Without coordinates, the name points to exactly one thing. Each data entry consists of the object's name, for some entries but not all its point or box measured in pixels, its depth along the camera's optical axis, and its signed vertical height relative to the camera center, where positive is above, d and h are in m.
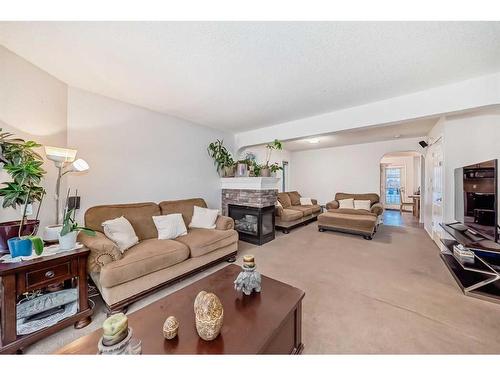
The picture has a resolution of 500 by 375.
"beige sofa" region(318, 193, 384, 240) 4.05 -0.66
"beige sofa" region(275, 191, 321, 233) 4.61 -0.60
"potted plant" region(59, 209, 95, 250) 1.65 -0.41
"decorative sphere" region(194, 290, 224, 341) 0.96 -0.66
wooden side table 1.30 -0.72
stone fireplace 3.71 -0.34
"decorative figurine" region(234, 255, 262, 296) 1.38 -0.66
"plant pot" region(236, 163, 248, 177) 4.06 +0.40
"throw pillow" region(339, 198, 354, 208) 5.26 -0.39
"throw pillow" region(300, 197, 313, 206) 6.20 -0.43
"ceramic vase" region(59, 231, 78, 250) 1.65 -0.46
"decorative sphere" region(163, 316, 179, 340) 0.96 -0.71
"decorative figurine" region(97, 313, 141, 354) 0.76 -0.61
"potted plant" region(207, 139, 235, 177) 4.07 +0.65
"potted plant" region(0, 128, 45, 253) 1.44 +0.06
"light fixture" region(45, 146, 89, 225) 1.87 +0.27
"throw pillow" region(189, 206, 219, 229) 3.08 -0.49
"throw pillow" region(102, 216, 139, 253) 2.13 -0.52
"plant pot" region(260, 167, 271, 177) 3.85 +0.34
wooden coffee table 0.92 -0.77
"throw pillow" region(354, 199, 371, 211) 5.00 -0.42
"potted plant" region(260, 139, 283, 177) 3.71 +0.40
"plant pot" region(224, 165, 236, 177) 4.21 +0.39
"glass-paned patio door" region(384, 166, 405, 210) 8.40 +0.18
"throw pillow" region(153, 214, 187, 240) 2.64 -0.54
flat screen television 1.90 -0.10
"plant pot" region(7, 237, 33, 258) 1.42 -0.44
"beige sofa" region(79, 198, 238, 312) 1.76 -0.71
